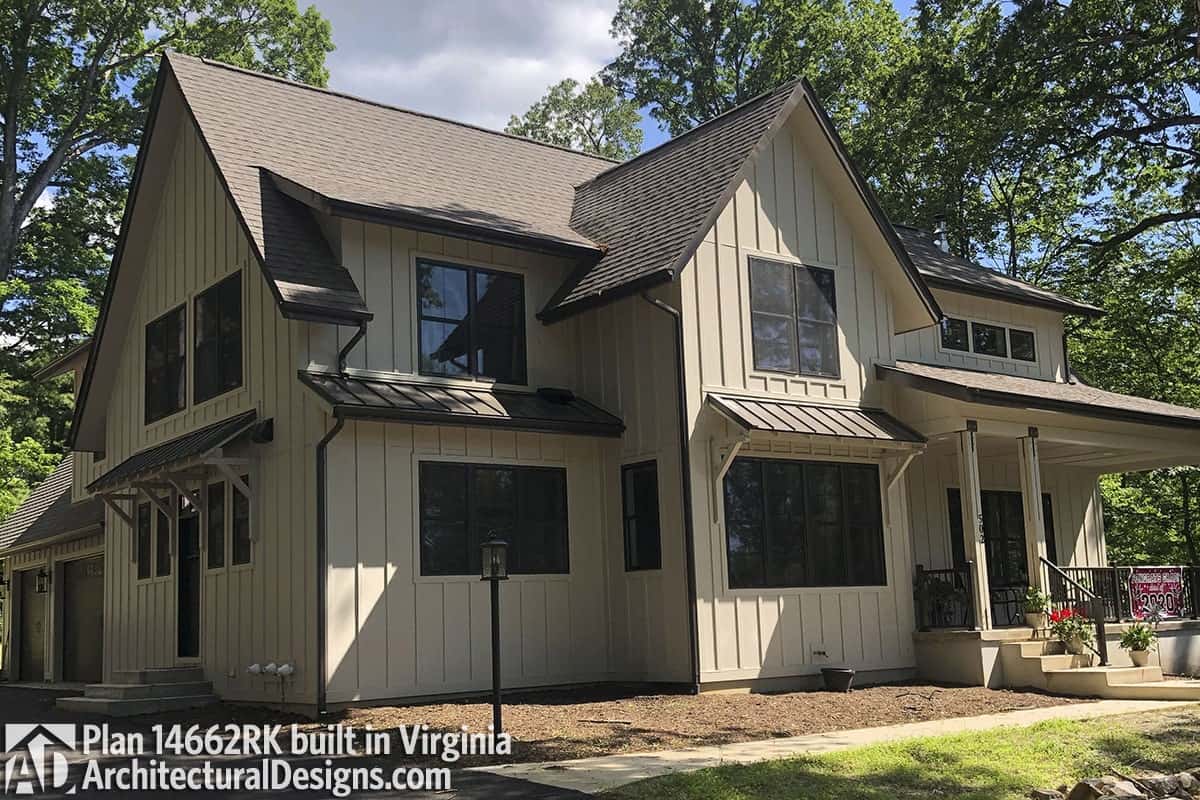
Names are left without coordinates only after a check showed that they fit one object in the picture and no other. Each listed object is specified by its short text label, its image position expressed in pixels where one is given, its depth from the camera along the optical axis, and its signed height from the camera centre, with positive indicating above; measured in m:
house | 13.24 +1.62
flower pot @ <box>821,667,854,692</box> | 14.15 -1.63
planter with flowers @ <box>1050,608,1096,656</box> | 14.96 -1.25
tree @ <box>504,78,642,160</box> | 44.09 +16.29
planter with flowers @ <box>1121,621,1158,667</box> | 15.01 -1.42
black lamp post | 10.12 -0.10
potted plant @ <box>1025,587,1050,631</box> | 15.46 -0.96
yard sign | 17.00 -0.86
